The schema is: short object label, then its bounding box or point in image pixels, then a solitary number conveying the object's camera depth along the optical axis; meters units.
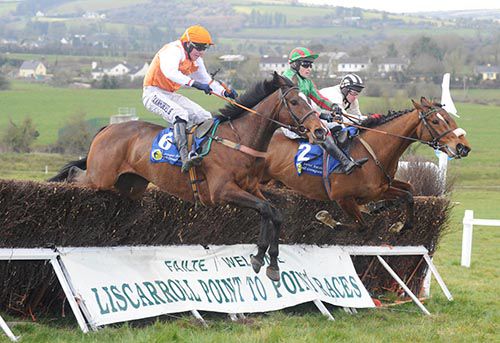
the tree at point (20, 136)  41.78
